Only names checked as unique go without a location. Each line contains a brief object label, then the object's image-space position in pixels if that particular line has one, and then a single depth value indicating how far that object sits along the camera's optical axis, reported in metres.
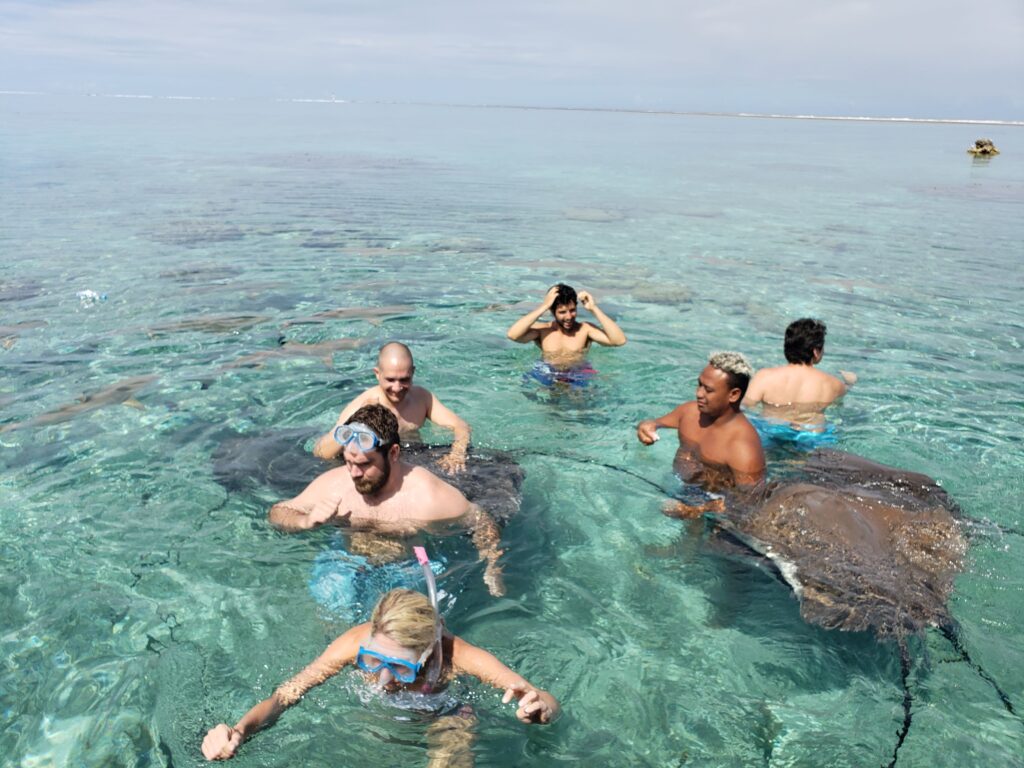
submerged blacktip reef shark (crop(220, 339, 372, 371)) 8.73
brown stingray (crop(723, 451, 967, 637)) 4.29
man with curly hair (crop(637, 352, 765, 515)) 5.44
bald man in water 5.84
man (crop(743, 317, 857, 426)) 6.98
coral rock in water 43.50
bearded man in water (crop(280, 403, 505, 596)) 4.43
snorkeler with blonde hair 3.23
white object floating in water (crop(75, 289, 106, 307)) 10.98
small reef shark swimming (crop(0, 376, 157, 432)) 6.99
